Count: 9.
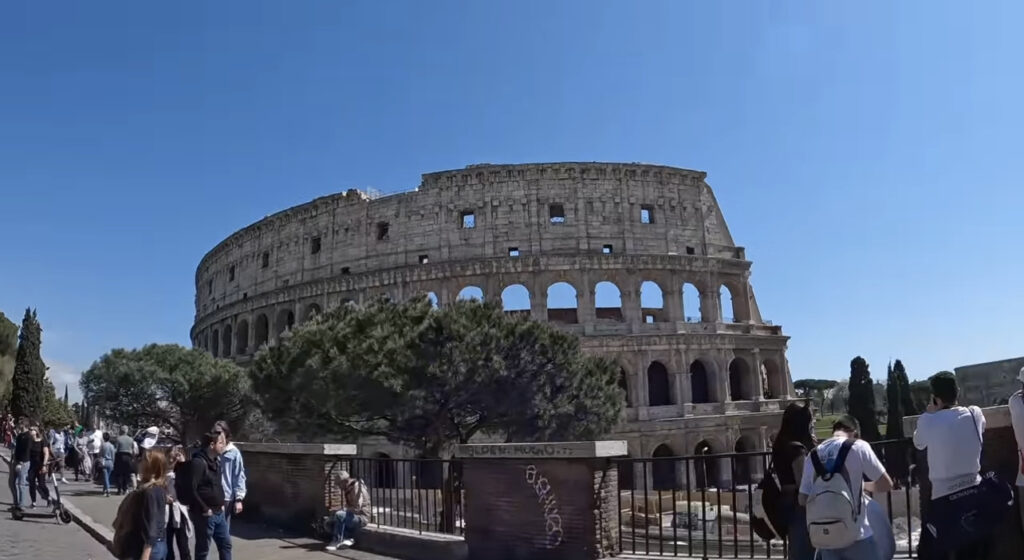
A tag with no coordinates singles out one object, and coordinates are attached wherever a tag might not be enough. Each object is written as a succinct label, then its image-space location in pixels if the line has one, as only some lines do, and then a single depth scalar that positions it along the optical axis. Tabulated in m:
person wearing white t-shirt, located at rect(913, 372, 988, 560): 4.27
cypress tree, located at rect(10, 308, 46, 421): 43.06
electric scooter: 11.81
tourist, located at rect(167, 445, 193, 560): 7.03
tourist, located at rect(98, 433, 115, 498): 15.54
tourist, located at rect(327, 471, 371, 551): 8.78
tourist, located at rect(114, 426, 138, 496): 15.74
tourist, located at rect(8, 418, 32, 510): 11.80
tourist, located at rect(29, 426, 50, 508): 11.86
